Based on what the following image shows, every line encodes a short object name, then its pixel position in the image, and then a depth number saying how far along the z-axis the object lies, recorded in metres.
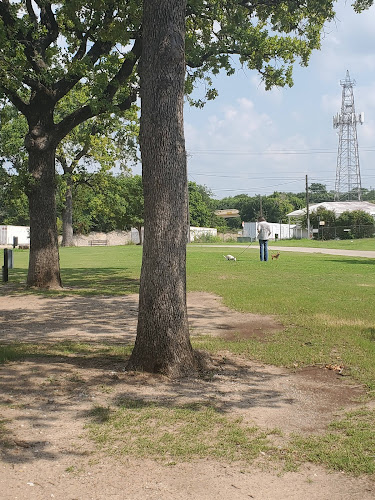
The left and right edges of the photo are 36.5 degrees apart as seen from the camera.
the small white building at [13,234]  62.78
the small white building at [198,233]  70.45
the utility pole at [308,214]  63.00
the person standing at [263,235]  22.34
